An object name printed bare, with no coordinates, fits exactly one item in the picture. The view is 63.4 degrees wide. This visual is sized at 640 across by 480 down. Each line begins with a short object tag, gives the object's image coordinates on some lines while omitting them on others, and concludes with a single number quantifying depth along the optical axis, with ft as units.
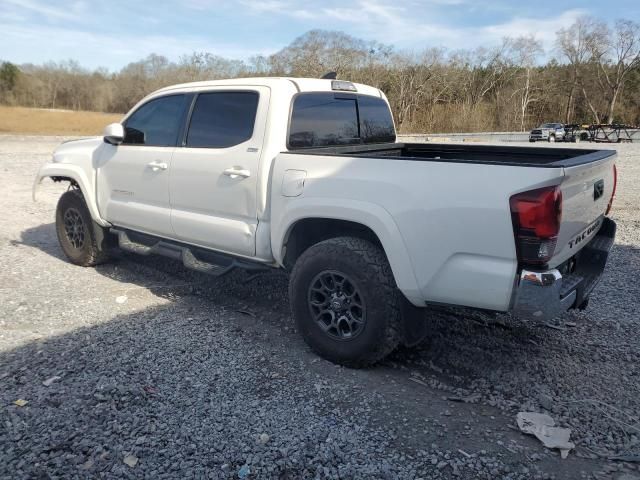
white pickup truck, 9.41
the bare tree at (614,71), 179.30
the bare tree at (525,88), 171.77
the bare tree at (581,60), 185.98
